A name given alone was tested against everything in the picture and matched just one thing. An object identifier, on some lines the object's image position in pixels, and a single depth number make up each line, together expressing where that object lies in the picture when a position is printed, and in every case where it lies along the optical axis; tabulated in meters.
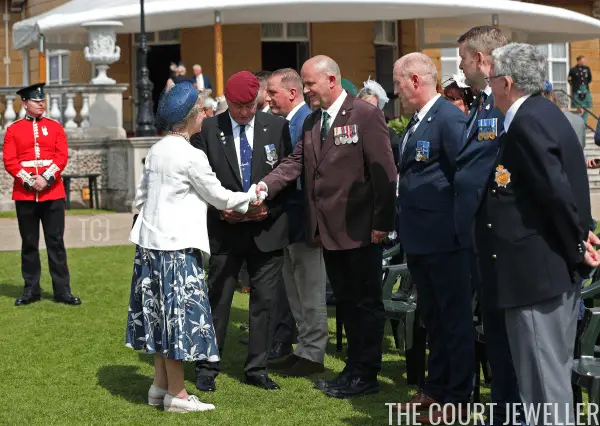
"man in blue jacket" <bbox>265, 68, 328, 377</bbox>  7.58
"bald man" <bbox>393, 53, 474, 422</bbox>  6.24
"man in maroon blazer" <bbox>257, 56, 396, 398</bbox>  6.89
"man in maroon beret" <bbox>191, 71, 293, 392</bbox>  7.22
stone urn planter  20.67
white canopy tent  20.58
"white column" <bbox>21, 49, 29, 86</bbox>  24.41
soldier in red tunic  10.42
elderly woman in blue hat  6.49
